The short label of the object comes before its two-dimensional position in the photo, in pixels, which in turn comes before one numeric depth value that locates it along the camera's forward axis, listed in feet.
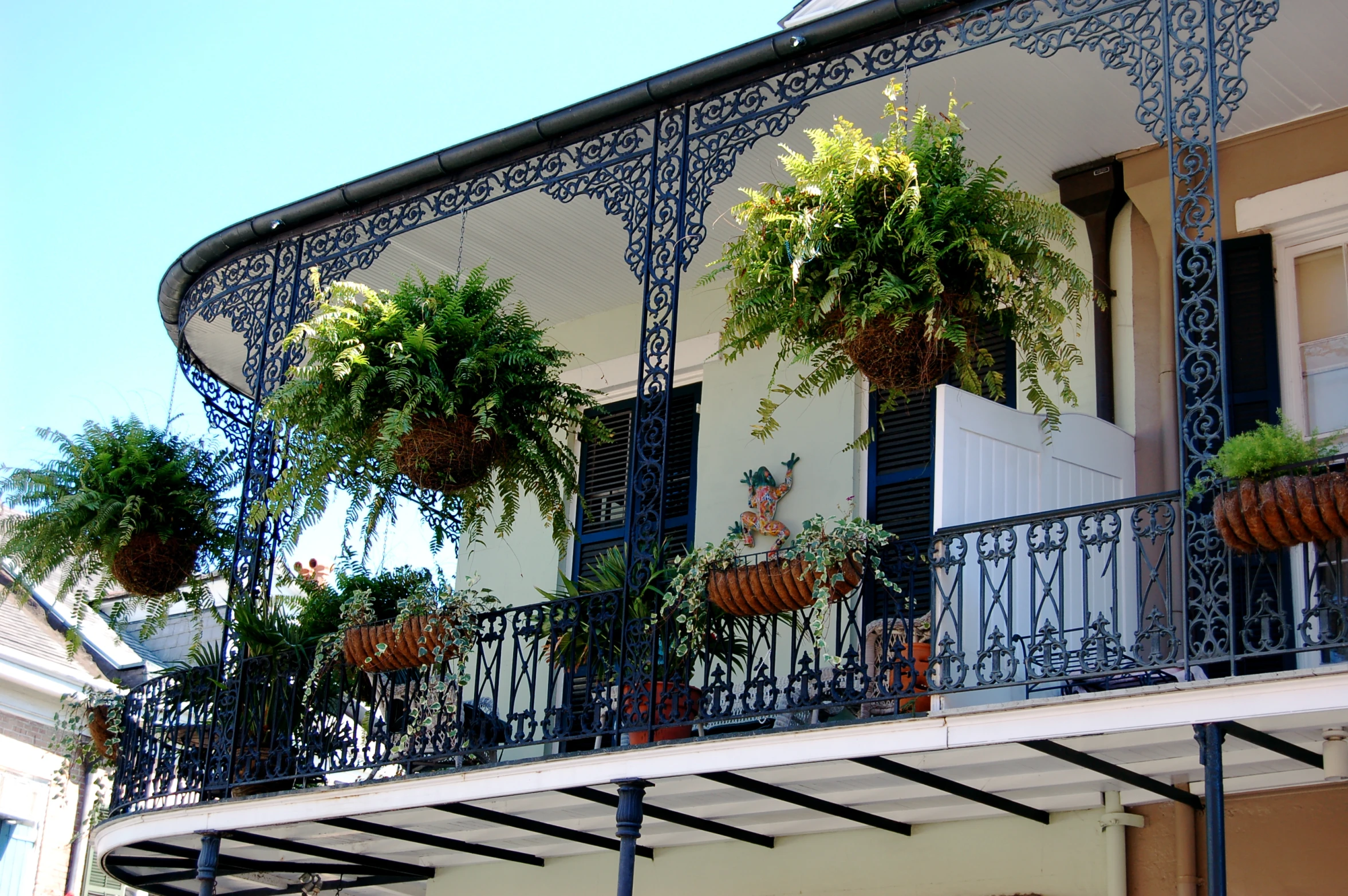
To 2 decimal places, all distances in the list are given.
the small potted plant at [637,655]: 21.44
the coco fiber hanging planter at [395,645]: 23.31
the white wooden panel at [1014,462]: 21.24
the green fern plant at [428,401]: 23.63
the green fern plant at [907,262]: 20.29
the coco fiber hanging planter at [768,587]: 20.20
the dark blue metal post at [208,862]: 24.98
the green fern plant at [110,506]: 28.91
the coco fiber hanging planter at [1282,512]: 16.44
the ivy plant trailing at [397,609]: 23.41
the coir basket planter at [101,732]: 27.32
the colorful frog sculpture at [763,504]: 28.35
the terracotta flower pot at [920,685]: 21.07
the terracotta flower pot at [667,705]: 21.45
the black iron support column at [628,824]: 20.49
